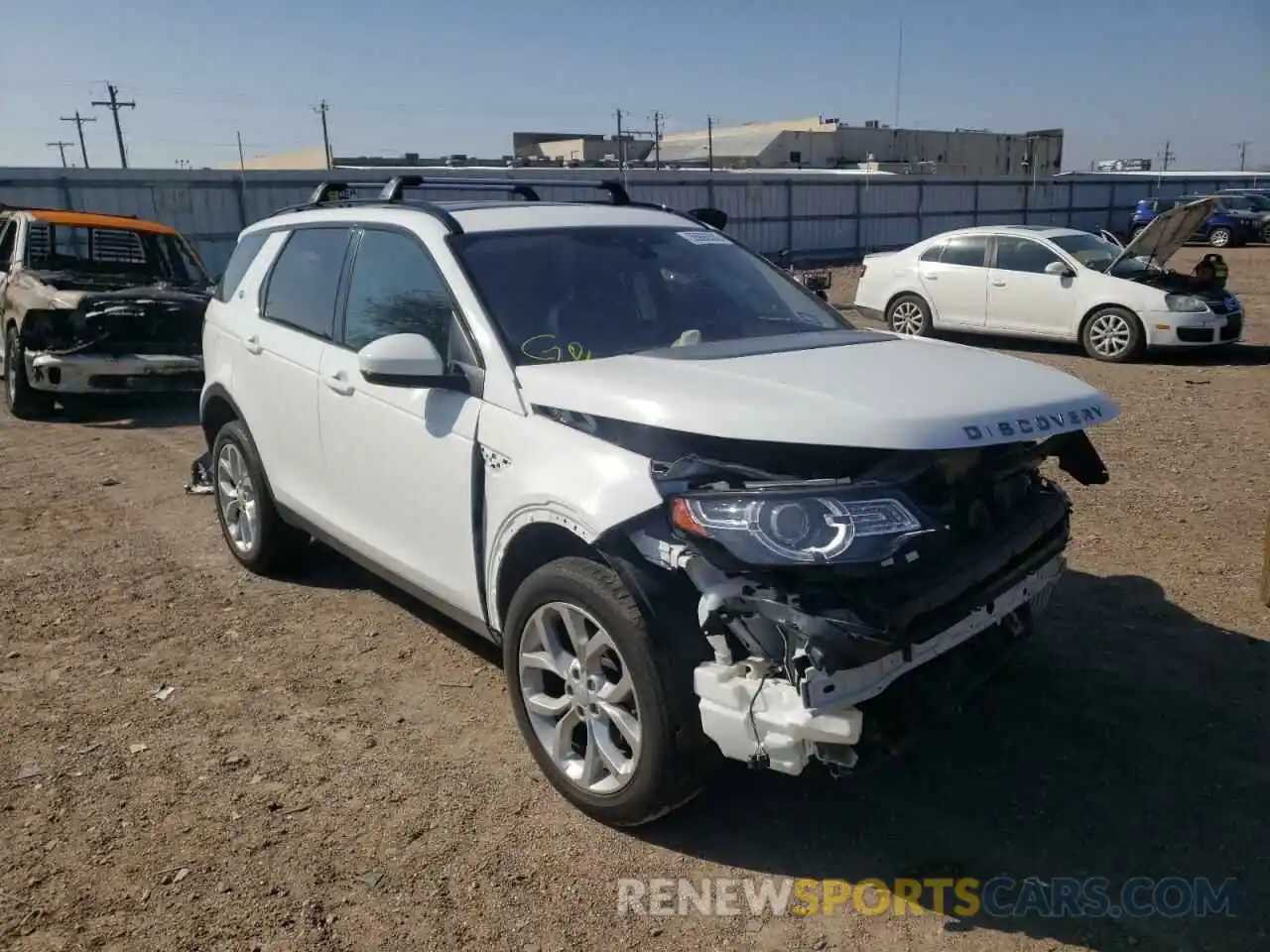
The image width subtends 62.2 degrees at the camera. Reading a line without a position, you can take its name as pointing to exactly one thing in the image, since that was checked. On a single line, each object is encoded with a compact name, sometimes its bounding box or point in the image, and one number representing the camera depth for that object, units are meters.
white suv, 2.83
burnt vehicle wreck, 9.53
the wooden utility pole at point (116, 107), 54.69
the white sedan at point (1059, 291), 12.12
